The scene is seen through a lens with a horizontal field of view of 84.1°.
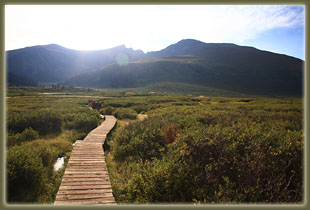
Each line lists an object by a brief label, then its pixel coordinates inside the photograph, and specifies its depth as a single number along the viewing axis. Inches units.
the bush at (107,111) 837.7
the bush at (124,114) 721.2
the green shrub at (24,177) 177.8
